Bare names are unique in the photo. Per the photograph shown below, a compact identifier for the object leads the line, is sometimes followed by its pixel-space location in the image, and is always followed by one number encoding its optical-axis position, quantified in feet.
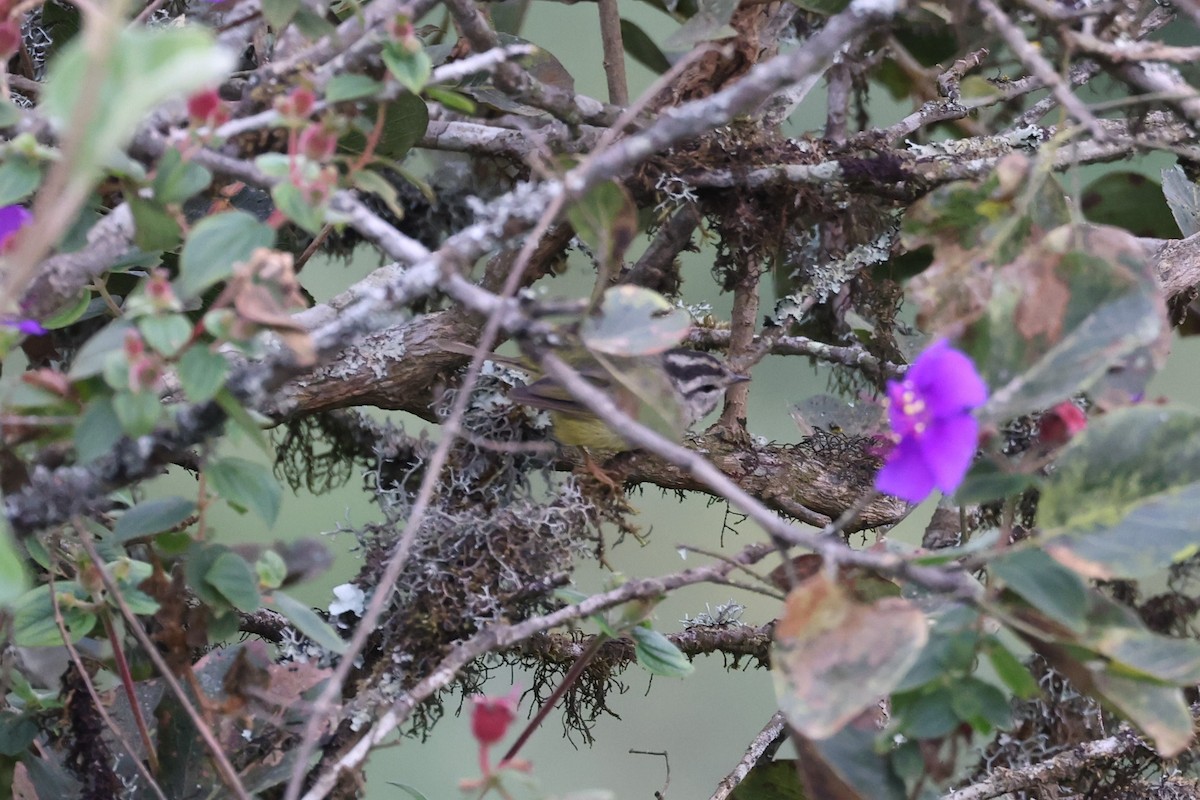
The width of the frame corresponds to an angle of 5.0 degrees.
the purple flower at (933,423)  16.70
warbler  18.22
